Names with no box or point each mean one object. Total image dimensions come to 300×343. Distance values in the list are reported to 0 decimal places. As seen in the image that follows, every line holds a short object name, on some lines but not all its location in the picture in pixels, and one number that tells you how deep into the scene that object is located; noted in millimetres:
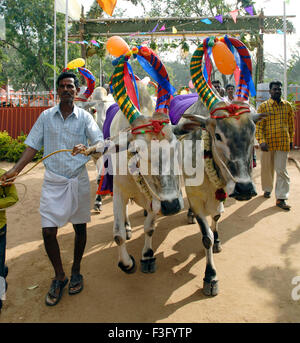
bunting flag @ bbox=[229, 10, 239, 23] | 9090
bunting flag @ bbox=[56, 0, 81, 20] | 10969
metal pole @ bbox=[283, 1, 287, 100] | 10797
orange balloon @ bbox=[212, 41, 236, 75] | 3613
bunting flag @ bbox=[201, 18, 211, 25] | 9531
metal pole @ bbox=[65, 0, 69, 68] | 10545
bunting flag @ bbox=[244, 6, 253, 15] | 9909
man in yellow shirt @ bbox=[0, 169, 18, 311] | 2822
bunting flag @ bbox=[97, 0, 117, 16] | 5086
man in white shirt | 3041
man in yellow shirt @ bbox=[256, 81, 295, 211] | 5852
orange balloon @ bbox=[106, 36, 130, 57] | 3754
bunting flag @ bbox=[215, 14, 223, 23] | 9461
